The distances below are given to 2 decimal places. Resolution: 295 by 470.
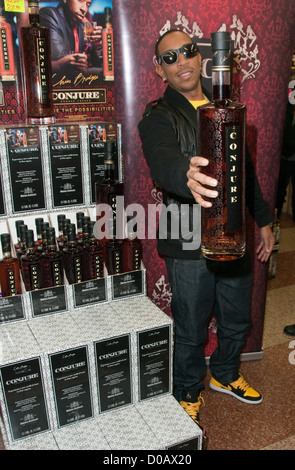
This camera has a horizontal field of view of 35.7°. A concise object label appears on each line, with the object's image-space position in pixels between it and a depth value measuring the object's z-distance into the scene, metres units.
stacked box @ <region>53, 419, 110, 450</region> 1.58
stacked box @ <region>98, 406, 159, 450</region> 1.59
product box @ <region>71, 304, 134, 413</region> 1.69
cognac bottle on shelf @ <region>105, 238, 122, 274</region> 1.81
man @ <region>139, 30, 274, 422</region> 1.66
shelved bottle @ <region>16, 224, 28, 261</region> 1.65
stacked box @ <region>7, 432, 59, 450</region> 1.59
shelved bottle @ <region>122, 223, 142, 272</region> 1.83
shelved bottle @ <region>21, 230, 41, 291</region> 1.67
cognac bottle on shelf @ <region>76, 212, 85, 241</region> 1.78
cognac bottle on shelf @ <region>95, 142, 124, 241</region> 1.78
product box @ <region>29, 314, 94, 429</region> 1.62
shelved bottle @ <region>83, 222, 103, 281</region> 1.77
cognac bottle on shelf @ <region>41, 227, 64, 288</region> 1.68
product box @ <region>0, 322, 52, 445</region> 1.55
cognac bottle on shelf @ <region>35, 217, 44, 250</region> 1.70
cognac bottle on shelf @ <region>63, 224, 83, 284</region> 1.73
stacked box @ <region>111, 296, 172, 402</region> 1.75
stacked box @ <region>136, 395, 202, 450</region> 1.61
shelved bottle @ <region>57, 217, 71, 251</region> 1.72
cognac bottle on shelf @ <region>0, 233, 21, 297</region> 1.64
